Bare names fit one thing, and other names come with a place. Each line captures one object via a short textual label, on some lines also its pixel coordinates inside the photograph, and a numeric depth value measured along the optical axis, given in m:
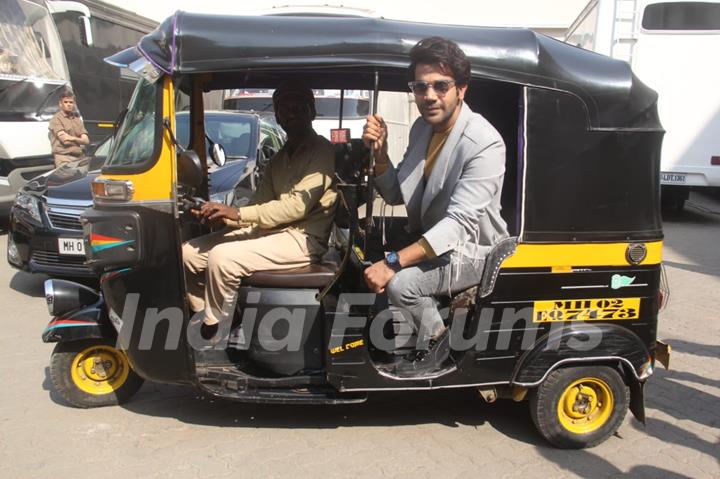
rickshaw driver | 3.41
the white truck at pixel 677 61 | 9.59
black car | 5.62
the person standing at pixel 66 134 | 8.26
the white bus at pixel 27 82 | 8.36
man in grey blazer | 2.94
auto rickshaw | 2.94
